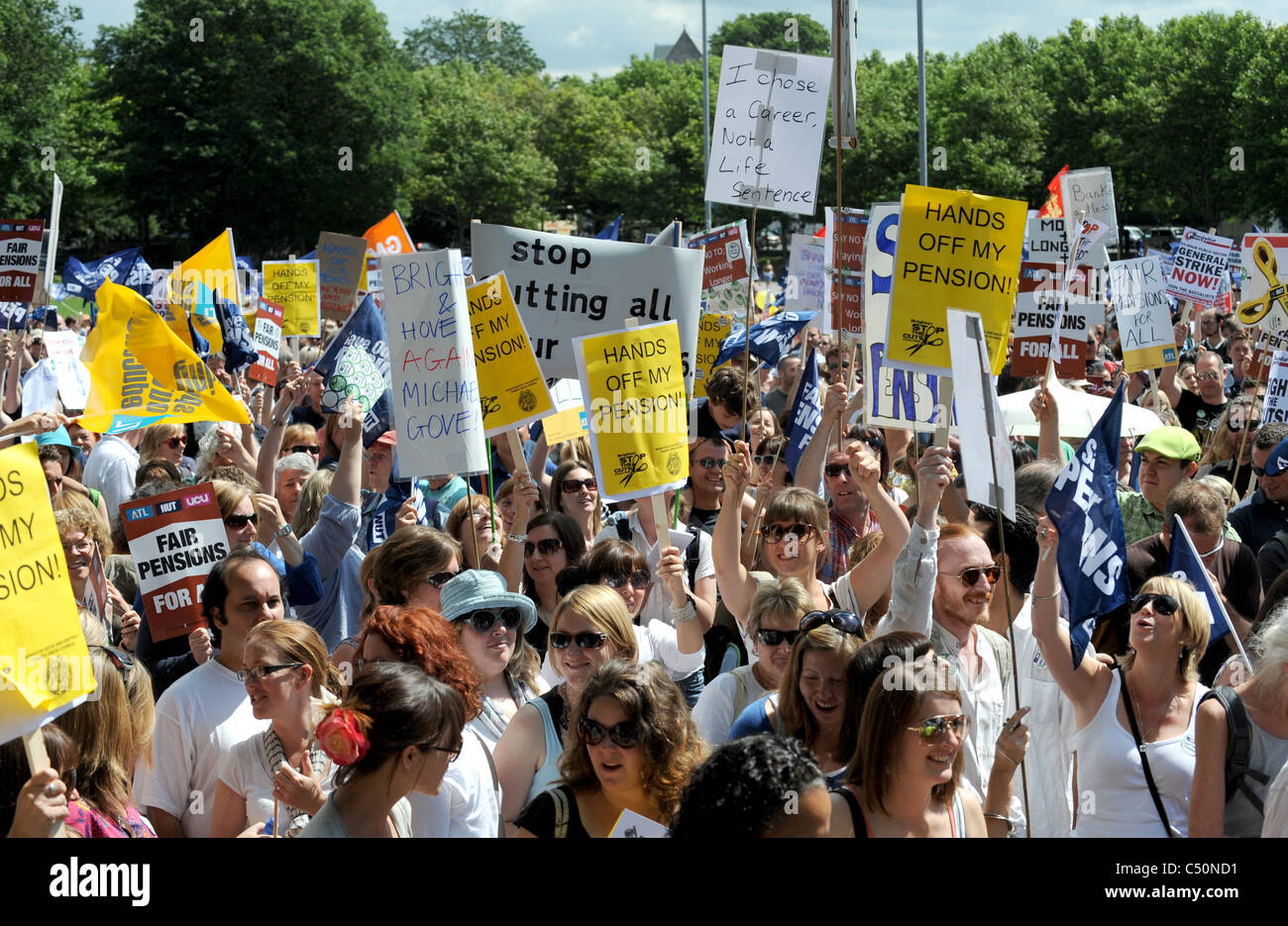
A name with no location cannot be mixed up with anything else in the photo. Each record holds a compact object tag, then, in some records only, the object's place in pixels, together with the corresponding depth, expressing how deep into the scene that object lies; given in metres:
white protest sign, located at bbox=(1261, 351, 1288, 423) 9.35
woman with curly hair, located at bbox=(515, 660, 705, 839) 3.86
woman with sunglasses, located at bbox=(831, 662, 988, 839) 3.62
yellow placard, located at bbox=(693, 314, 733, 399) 11.33
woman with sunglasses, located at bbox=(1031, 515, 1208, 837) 4.30
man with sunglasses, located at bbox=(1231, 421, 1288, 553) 7.32
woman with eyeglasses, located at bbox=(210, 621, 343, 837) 4.15
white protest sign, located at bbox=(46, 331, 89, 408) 12.08
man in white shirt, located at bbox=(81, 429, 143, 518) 8.48
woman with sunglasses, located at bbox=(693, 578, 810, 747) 4.65
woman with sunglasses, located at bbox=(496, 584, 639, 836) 4.43
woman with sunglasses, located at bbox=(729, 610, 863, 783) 4.21
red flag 15.50
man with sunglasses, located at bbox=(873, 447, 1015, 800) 4.71
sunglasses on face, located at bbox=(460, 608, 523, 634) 4.83
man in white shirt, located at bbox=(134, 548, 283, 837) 4.45
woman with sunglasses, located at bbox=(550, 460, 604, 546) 7.09
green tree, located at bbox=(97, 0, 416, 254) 49.38
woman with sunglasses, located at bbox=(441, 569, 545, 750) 4.81
